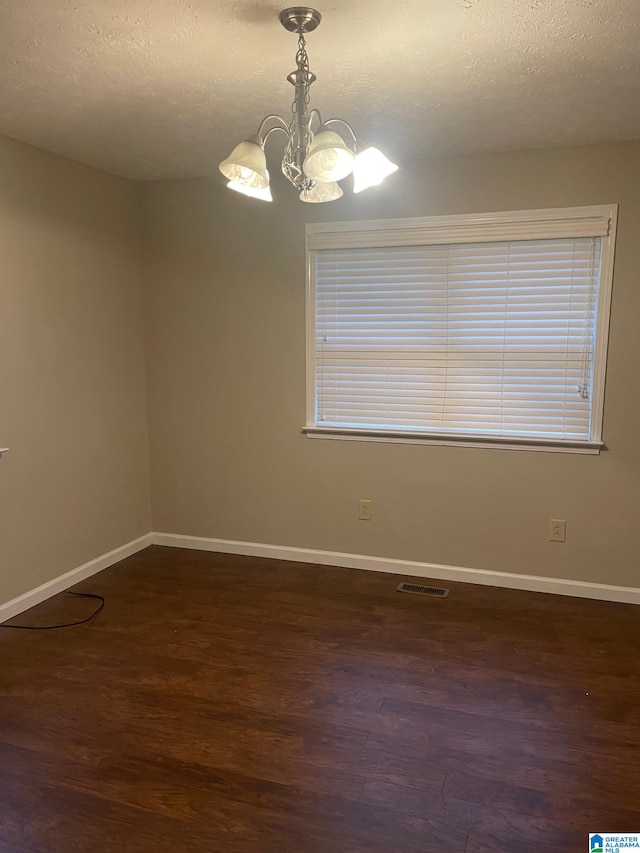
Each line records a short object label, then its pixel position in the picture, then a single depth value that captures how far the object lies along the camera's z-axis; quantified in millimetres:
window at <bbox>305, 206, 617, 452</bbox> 3221
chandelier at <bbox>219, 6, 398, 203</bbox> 1829
